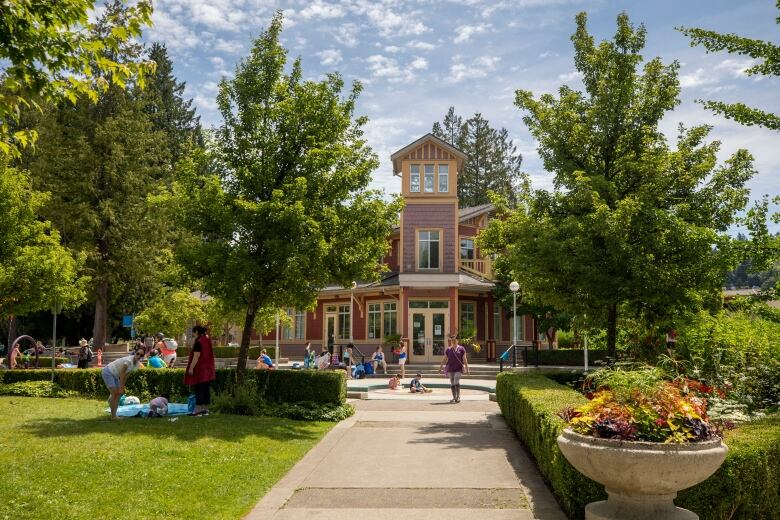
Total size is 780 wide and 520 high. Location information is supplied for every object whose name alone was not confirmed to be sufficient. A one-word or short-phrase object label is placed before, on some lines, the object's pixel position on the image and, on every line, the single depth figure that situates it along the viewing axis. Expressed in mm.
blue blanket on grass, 12367
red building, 30594
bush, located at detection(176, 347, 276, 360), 38000
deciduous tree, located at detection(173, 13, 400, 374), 13133
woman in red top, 12328
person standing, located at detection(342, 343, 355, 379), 27466
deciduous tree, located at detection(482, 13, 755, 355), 12023
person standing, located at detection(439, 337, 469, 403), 17125
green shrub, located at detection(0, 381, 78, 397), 16844
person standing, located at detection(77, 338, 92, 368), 24453
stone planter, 4520
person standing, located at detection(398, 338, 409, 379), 24997
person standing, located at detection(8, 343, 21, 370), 23003
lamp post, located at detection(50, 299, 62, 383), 18838
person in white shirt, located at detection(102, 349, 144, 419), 11414
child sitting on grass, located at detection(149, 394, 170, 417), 12195
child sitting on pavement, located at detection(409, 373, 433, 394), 21141
